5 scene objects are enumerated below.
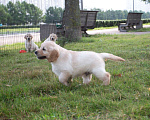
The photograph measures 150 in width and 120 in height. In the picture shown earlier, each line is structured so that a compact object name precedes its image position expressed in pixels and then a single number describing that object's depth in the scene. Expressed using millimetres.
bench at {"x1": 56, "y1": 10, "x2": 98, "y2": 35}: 12223
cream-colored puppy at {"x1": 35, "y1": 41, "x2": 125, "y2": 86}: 3109
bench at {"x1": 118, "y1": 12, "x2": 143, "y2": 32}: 15770
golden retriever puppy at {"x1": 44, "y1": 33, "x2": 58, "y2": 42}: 7693
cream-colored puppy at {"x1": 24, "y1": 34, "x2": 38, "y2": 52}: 7746
